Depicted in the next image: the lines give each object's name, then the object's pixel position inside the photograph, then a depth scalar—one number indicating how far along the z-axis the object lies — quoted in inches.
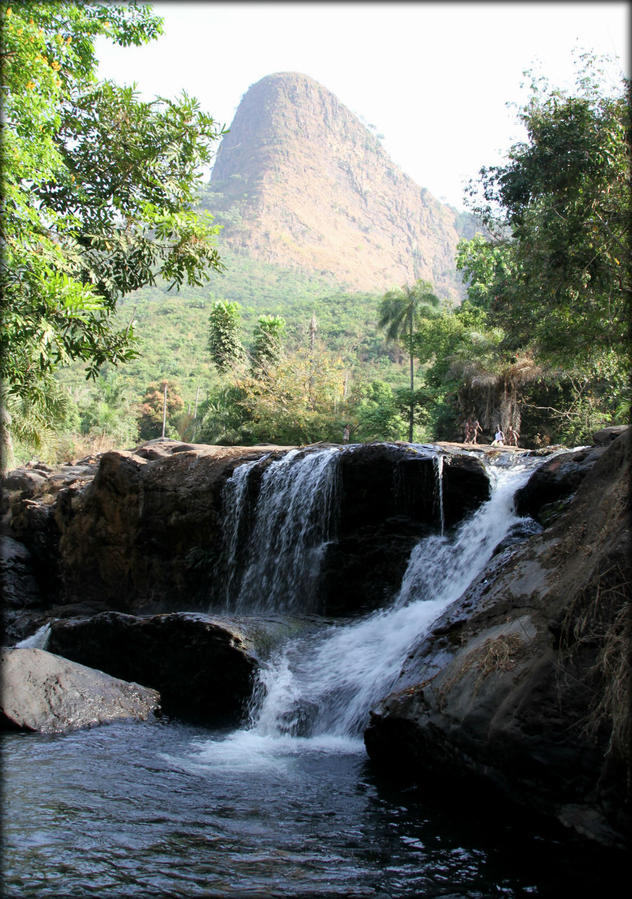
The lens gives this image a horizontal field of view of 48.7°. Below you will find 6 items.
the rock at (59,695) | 278.8
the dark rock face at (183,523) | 426.6
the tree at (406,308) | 1675.9
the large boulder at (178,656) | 319.0
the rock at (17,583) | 582.2
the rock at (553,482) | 331.0
